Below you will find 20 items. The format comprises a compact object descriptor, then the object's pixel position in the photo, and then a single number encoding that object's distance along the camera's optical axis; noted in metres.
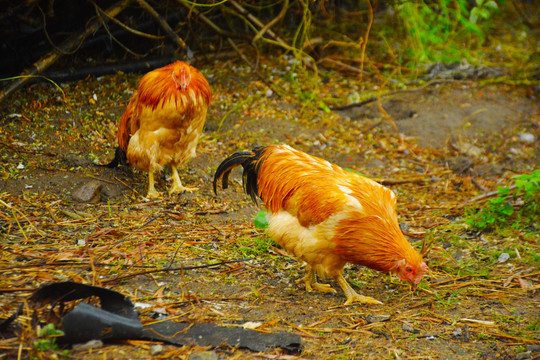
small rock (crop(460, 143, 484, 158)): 13.09
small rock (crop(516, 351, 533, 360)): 5.80
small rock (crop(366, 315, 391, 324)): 6.71
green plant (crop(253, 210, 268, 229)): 8.83
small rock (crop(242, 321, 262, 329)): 6.11
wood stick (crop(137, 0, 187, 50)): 12.14
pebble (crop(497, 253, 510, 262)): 8.48
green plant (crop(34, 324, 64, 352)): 4.68
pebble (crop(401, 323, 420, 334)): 6.51
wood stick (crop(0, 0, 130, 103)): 10.98
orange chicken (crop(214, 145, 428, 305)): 6.88
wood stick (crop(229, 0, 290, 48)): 13.66
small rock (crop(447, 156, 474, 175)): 12.20
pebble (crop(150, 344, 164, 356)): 5.23
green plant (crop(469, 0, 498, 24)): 14.21
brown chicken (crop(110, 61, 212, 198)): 9.59
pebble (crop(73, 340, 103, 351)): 5.04
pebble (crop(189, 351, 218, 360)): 5.24
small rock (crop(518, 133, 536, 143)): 13.65
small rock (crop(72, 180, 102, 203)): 9.33
